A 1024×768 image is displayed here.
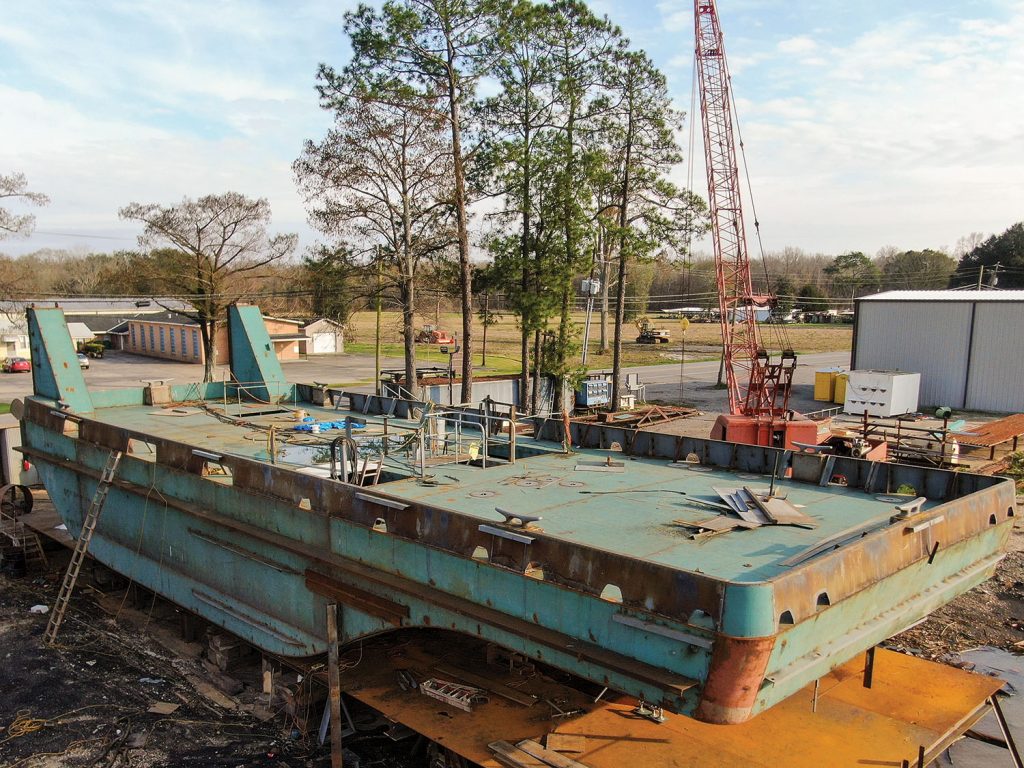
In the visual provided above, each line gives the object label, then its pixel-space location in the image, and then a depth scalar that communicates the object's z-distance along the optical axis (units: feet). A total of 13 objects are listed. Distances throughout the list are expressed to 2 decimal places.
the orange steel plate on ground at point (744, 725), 21.68
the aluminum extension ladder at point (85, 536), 36.81
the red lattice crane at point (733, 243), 99.14
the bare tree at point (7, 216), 106.73
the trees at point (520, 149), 67.62
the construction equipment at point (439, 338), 165.91
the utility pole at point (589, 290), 105.73
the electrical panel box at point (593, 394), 98.84
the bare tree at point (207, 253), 100.07
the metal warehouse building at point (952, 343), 97.96
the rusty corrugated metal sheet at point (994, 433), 59.31
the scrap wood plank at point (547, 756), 20.84
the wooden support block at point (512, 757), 20.95
